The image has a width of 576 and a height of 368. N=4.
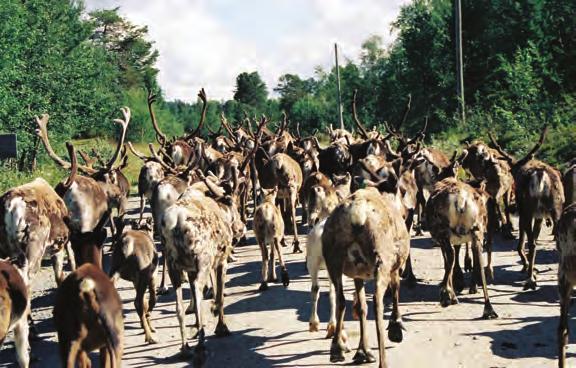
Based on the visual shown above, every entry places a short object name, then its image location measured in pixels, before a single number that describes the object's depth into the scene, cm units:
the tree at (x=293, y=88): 12262
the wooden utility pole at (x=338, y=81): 4791
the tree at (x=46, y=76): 2361
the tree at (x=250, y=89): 10706
